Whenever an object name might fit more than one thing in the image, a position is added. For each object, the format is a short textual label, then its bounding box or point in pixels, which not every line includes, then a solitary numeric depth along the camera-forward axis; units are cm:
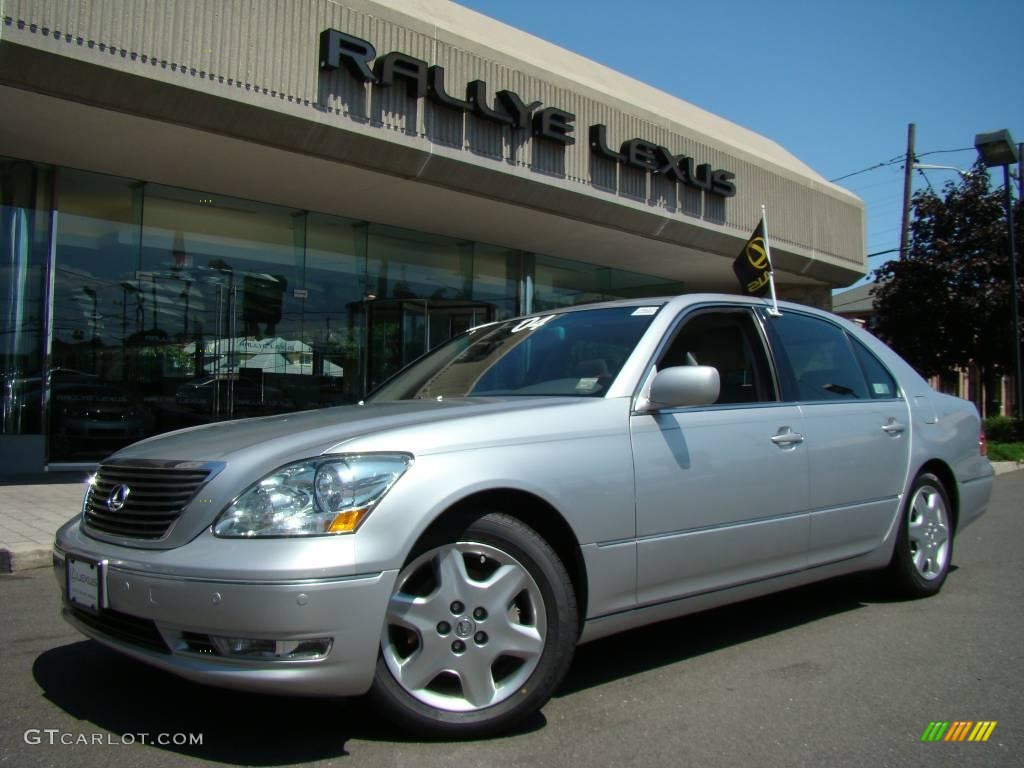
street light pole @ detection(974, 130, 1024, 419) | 1764
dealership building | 874
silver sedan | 264
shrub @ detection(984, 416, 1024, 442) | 1948
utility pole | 2330
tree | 1944
